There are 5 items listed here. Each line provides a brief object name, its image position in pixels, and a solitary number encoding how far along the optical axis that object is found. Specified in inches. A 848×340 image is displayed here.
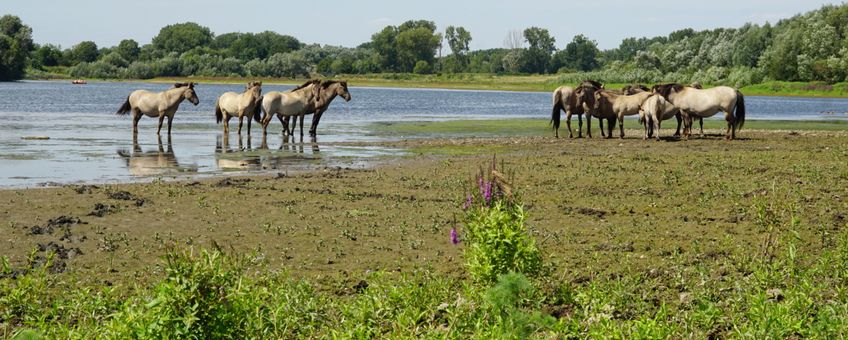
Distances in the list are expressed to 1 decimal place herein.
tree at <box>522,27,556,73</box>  7726.4
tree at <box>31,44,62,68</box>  6437.5
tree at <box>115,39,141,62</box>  7100.4
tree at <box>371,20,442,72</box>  7775.6
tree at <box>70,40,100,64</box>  7012.8
